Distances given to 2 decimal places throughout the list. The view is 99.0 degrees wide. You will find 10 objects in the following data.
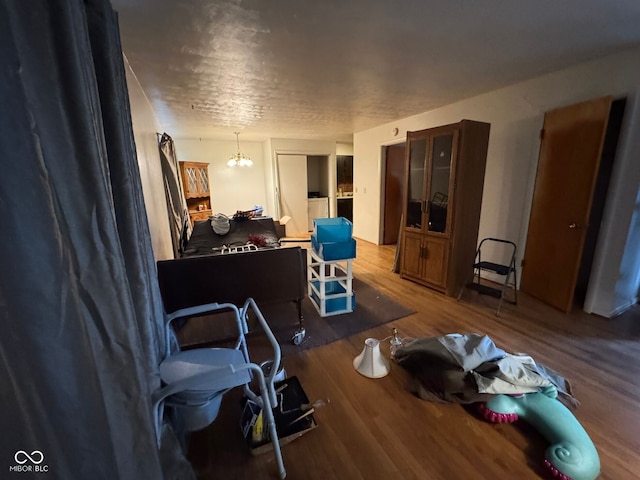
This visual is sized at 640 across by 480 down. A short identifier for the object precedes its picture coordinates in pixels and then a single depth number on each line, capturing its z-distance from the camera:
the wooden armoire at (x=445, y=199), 2.85
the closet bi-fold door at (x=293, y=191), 6.30
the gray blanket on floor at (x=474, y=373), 1.56
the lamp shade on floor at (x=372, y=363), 1.86
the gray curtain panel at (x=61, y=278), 0.69
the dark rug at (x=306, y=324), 2.29
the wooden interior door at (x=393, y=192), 5.10
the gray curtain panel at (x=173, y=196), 3.36
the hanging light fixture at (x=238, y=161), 5.76
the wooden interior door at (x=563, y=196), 2.29
